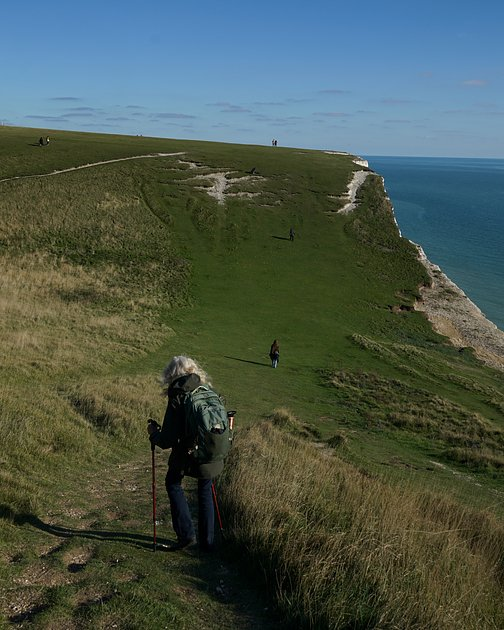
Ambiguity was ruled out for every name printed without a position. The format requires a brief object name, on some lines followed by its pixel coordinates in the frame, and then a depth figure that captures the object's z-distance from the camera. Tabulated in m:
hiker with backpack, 7.04
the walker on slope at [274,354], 28.12
